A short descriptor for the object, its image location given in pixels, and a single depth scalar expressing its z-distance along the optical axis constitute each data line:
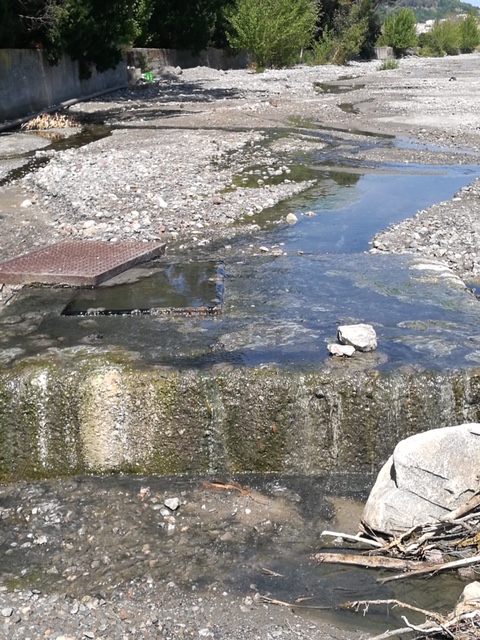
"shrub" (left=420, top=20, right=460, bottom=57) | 73.19
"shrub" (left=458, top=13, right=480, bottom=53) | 77.31
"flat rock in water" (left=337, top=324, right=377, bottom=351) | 4.95
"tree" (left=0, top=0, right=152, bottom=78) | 20.81
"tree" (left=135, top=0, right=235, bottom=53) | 35.78
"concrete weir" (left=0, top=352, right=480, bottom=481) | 4.66
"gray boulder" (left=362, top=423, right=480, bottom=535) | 3.93
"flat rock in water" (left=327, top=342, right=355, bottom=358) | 4.90
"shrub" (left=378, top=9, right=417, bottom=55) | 66.75
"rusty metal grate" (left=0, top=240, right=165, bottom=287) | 6.27
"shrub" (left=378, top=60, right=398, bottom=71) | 45.00
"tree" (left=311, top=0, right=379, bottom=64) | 51.81
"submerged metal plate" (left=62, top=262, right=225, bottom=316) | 5.72
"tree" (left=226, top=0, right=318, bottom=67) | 40.34
